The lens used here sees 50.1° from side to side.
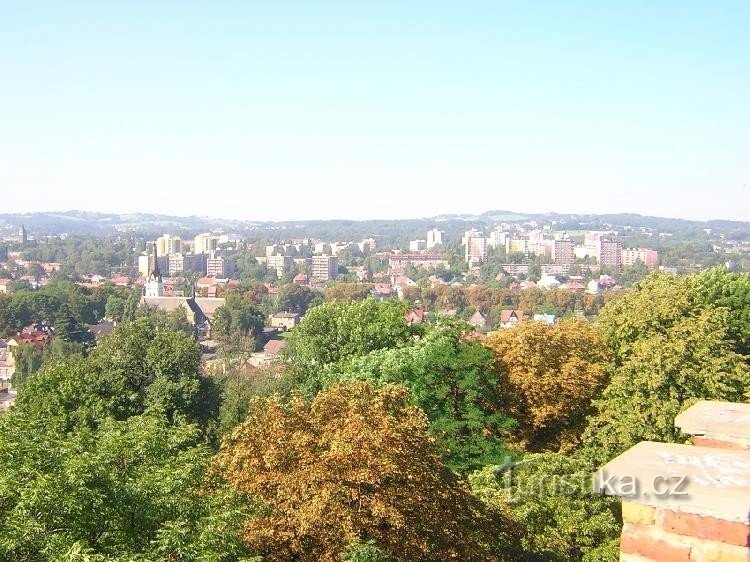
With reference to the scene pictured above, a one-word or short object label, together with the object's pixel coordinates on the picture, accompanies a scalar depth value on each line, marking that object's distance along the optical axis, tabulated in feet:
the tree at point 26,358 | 171.18
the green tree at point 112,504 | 22.21
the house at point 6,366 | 198.23
